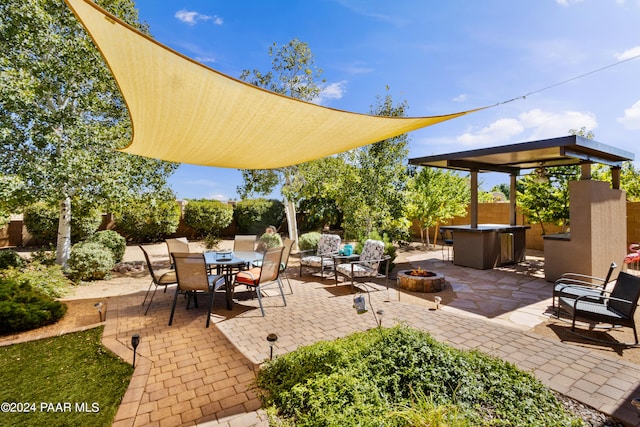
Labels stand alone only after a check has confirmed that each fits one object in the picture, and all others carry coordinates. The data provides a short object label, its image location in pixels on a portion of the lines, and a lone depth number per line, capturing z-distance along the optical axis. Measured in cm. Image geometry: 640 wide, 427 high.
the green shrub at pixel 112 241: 792
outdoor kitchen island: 773
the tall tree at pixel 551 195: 824
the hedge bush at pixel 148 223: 1208
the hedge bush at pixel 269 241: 852
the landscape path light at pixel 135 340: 274
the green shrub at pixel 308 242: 852
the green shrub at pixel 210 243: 1121
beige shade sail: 198
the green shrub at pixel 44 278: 486
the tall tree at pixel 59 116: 580
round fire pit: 564
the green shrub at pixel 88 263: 639
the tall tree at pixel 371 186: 816
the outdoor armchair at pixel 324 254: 659
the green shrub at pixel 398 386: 207
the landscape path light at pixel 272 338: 272
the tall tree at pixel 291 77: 1038
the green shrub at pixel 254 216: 1537
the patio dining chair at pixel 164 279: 457
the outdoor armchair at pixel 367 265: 557
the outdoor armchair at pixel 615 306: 336
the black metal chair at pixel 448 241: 922
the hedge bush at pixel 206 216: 1385
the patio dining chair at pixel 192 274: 396
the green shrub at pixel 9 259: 620
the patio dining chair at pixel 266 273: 448
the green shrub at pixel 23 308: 382
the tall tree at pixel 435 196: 1098
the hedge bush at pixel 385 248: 707
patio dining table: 464
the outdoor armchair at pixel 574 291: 420
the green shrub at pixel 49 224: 977
